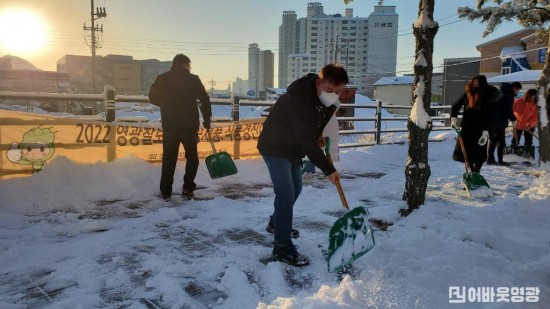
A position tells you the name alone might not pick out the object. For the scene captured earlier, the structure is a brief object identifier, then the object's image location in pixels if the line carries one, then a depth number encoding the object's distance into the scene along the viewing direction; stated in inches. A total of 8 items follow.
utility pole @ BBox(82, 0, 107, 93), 1565.0
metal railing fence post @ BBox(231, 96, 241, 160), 315.3
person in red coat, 390.6
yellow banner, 217.9
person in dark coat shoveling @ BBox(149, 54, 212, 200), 214.7
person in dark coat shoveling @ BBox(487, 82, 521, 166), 348.5
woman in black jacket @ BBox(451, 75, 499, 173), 241.3
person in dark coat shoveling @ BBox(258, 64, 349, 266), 125.9
